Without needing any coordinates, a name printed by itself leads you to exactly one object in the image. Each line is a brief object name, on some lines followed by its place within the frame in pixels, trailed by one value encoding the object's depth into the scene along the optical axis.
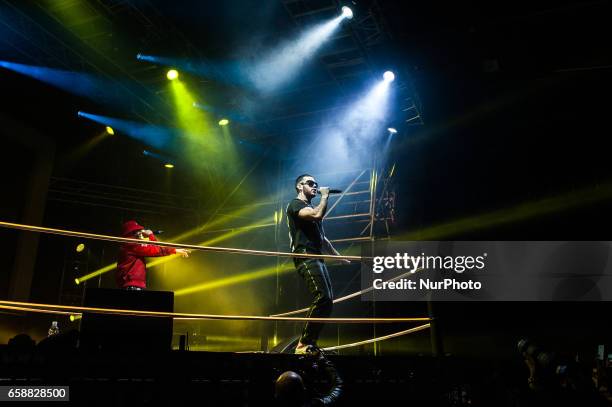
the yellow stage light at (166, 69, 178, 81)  8.20
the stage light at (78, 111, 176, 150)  9.71
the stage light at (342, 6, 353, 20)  6.75
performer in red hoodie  5.65
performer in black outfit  3.88
